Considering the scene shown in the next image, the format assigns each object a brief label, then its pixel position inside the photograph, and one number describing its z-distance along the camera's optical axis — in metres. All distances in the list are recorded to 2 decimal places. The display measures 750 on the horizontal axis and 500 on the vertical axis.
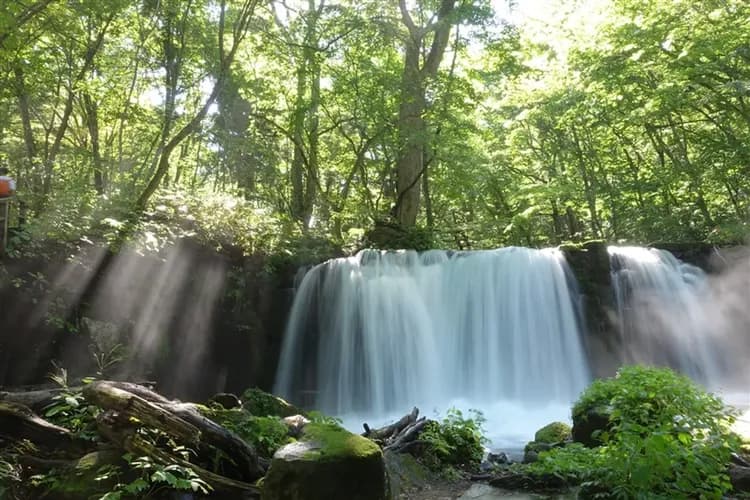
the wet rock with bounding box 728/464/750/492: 4.16
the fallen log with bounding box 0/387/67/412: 4.58
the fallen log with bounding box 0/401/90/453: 4.18
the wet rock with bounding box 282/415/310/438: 5.39
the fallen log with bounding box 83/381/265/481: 3.91
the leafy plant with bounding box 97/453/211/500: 3.53
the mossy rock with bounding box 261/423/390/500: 3.65
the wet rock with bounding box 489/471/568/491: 4.91
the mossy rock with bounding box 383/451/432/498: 4.92
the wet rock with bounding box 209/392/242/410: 6.08
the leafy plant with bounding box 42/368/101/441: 4.21
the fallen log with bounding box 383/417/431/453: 5.90
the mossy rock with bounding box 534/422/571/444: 6.59
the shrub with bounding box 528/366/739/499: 3.22
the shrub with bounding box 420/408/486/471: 5.82
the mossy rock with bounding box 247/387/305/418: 6.71
